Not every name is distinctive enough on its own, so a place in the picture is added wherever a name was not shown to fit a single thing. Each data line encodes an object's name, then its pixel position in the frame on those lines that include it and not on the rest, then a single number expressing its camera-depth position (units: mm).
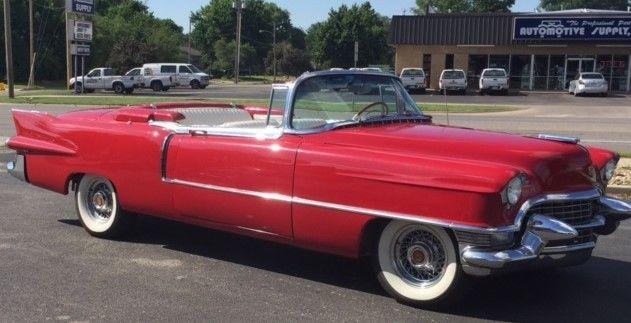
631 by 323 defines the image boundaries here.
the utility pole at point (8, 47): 30709
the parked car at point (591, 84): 40719
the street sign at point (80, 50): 36156
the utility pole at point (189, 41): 97438
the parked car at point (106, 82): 43281
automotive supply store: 44781
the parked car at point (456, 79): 42281
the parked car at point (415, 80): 43812
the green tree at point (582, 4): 125812
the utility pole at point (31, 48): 51550
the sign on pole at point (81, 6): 39631
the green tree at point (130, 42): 62844
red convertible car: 4352
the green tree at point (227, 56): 95500
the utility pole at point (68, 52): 42550
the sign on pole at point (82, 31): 36406
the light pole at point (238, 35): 66406
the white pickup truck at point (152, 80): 46031
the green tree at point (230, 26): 113250
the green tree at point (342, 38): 76188
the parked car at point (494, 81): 42250
